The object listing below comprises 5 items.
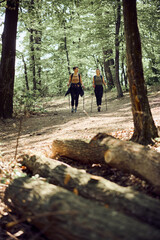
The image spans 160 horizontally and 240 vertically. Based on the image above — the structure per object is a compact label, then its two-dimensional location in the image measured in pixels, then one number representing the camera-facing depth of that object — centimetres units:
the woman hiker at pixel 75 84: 1238
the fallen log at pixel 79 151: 469
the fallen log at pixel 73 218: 197
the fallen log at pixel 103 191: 242
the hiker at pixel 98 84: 1265
